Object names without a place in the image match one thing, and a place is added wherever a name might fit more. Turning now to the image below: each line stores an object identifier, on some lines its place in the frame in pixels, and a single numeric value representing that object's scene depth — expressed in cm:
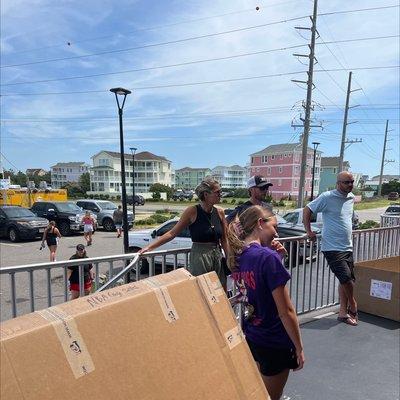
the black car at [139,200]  5541
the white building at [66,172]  12669
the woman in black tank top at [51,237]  1212
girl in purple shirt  194
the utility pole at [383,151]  6581
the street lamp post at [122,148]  1047
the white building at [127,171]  9912
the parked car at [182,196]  7319
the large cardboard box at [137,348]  99
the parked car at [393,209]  2333
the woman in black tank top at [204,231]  323
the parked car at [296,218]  1278
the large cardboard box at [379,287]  433
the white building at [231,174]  13662
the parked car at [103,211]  2284
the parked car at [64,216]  2038
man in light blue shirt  422
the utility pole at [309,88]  2342
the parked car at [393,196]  6532
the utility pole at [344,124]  3397
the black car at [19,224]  1794
